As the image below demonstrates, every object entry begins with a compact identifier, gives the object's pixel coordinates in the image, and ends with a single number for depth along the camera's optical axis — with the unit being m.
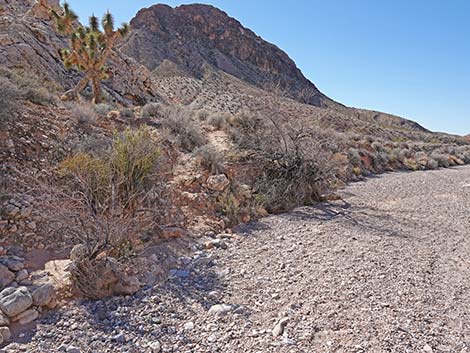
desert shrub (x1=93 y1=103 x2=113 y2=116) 9.67
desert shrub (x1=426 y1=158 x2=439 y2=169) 19.33
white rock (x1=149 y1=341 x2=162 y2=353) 2.94
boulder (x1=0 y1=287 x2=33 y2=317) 3.06
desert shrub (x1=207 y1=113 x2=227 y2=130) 12.13
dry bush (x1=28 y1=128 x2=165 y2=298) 3.82
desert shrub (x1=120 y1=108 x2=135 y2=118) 10.48
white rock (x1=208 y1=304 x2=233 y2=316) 3.49
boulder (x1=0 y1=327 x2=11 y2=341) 2.85
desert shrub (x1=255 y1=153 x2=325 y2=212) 7.74
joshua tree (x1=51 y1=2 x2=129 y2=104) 14.65
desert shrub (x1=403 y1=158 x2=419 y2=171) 18.38
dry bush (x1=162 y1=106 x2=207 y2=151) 9.20
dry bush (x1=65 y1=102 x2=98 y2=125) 7.66
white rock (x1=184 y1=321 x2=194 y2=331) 3.25
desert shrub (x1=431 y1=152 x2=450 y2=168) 20.66
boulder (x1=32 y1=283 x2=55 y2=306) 3.31
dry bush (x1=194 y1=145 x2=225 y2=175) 7.80
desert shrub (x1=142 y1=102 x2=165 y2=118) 11.52
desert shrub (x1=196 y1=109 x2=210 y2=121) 13.54
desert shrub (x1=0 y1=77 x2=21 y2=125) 5.62
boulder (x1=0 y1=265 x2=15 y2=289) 3.49
